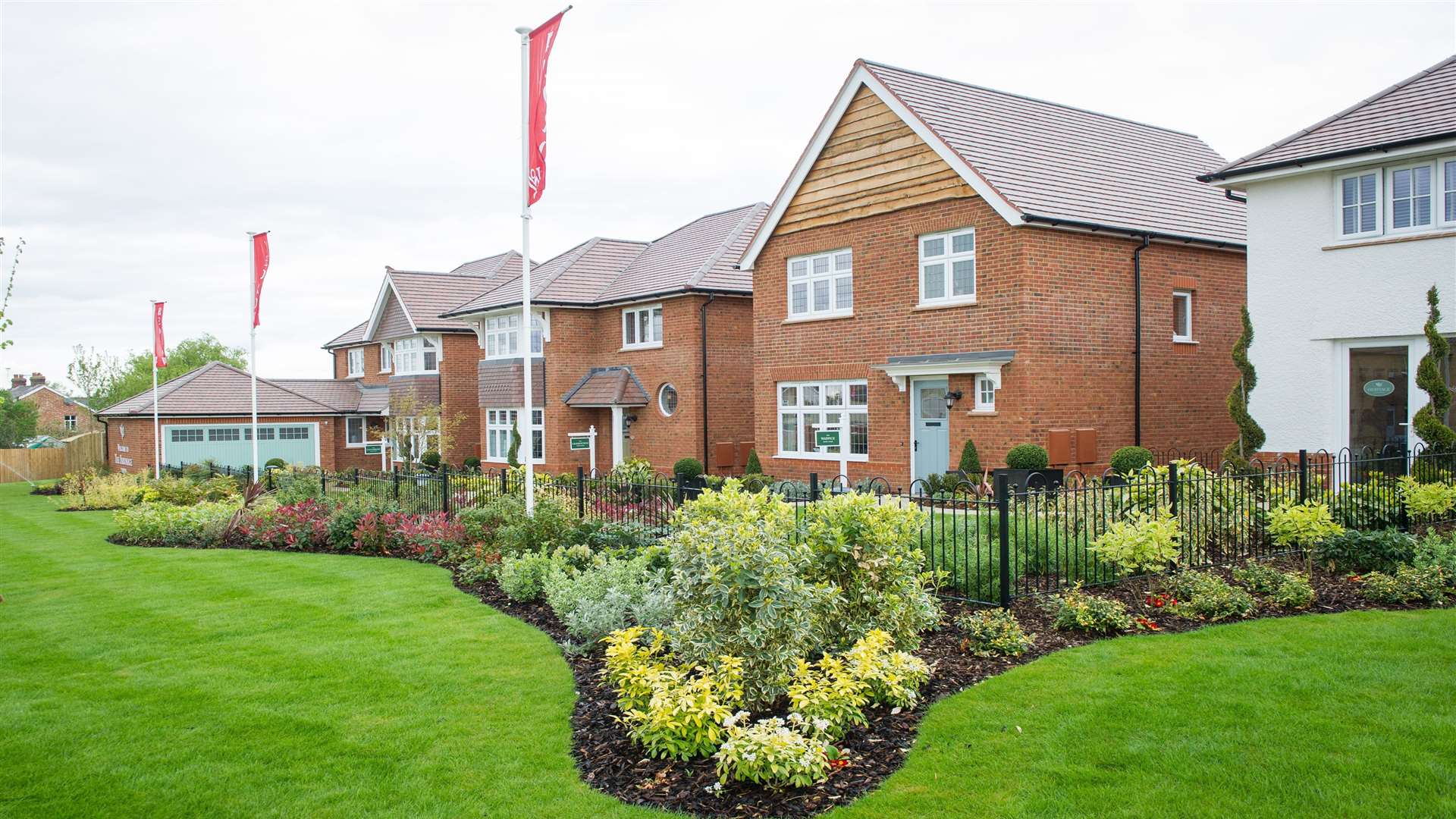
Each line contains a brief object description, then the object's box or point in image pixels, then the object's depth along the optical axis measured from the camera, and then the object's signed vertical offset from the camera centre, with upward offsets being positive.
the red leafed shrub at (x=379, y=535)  15.96 -2.07
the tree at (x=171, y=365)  62.50 +3.41
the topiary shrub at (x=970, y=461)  18.42 -1.20
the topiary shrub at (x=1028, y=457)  17.41 -1.08
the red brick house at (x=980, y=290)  18.22 +2.15
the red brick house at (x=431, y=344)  35.56 +2.40
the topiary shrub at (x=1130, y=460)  17.69 -1.17
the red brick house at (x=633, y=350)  26.66 +1.52
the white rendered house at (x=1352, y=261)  14.98 +2.05
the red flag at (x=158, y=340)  31.94 +2.30
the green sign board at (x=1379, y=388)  15.73 +0.03
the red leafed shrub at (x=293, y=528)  16.83 -2.07
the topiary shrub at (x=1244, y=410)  16.59 -0.30
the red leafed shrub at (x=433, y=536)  14.69 -1.97
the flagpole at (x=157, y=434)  32.28 -0.79
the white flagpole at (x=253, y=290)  25.05 +3.00
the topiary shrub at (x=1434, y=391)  14.08 -0.04
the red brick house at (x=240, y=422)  36.28 -0.50
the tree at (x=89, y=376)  62.16 +2.25
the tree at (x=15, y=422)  55.78 -0.54
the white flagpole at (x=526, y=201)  13.92 +2.89
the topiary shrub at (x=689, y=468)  25.09 -1.69
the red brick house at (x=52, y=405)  81.06 +0.65
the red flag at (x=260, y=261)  24.89 +3.74
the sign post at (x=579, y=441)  20.75 -0.81
